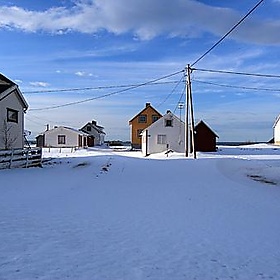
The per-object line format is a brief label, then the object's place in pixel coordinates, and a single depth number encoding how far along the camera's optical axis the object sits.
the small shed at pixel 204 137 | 34.42
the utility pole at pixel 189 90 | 21.74
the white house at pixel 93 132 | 59.87
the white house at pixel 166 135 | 33.56
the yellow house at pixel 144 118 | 46.46
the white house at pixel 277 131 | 50.04
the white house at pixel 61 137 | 46.56
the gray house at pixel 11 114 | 17.72
